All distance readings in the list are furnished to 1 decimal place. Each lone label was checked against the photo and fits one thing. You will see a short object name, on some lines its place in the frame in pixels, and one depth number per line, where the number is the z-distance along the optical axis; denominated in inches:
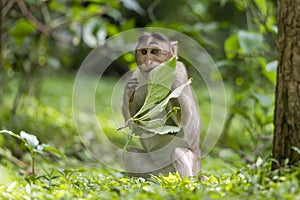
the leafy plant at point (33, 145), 238.5
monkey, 269.1
